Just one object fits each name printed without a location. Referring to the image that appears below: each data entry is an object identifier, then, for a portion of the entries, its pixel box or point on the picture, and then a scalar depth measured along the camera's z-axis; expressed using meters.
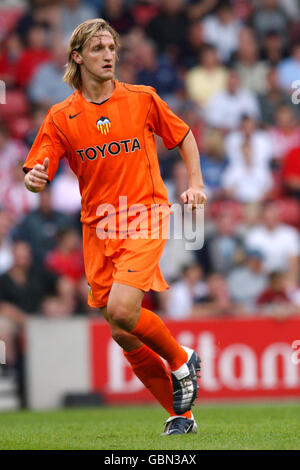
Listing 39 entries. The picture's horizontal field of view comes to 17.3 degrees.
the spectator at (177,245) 11.39
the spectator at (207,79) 14.12
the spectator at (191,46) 14.73
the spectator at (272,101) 13.92
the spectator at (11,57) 14.03
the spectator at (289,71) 14.37
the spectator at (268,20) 15.16
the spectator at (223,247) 11.66
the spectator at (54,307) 10.73
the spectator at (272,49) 14.80
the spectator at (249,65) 14.59
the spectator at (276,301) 10.86
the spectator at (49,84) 13.36
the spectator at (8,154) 12.23
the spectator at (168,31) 14.84
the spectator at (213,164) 12.60
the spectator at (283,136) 13.16
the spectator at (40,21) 14.21
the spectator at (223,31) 14.89
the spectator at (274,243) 11.83
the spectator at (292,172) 12.88
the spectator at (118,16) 14.62
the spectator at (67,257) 11.19
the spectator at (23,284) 10.72
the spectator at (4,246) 11.41
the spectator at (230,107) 13.63
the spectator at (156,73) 13.89
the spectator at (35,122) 12.79
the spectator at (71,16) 14.48
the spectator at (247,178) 12.57
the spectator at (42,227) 11.39
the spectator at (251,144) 12.79
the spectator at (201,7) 15.19
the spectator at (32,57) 13.93
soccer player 5.72
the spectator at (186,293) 11.12
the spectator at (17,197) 12.03
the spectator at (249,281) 11.39
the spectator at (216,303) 10.94
